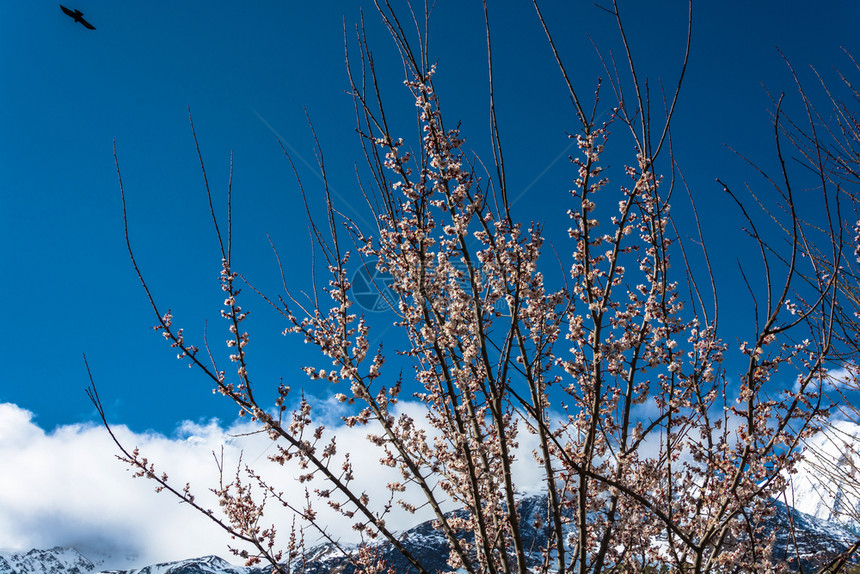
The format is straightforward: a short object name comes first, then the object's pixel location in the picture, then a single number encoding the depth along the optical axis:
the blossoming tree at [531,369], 3.83
